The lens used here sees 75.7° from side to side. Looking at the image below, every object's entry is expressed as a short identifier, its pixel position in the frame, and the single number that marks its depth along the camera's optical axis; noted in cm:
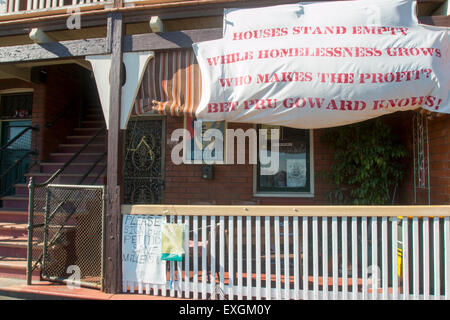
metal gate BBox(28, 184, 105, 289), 410
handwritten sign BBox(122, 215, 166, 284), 378
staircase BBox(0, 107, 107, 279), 457
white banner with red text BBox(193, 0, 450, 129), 341
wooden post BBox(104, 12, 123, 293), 383
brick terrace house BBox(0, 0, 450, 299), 351
